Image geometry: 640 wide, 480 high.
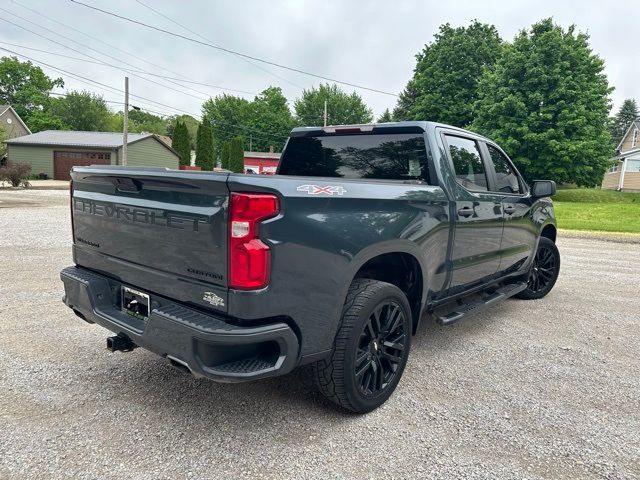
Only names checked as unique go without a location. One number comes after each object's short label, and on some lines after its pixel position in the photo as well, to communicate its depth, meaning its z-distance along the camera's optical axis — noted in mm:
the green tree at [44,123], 54781
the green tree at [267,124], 71069
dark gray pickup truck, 2223
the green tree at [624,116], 72438
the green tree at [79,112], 56125
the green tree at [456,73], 37094
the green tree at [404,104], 47438
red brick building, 52656
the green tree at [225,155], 44531
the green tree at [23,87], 62844
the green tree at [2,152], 22947
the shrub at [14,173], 22141
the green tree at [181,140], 36219
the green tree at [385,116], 60044
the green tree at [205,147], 37719
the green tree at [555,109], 25484
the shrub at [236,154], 42594
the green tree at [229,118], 71250
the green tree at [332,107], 67438
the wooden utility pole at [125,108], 26738
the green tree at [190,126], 89625
